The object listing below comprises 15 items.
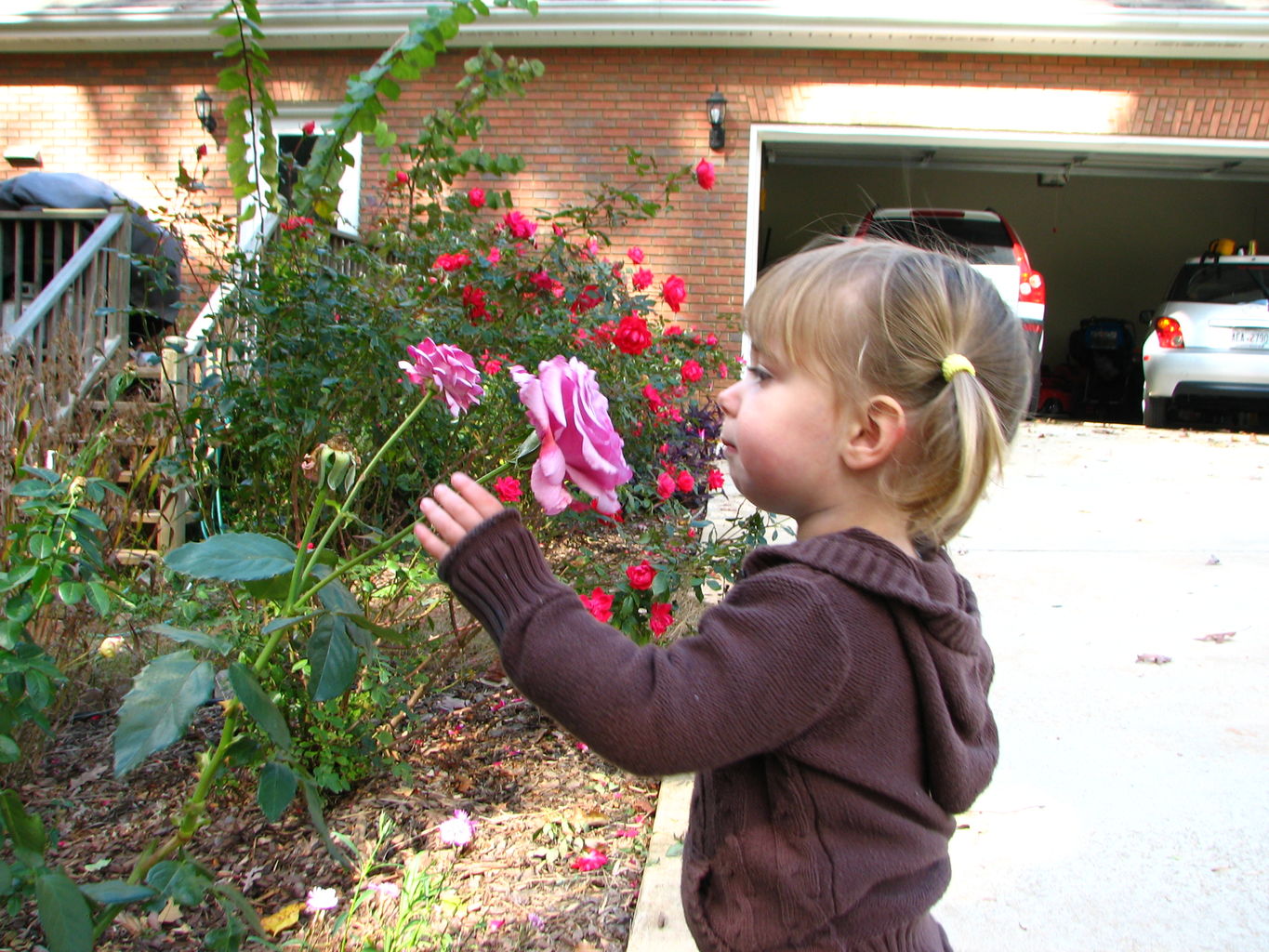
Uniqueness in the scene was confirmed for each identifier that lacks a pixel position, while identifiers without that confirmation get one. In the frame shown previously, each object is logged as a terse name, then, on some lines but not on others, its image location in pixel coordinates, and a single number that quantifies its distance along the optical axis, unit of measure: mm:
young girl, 1026
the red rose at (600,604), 2279
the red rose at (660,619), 2398
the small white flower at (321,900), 1888
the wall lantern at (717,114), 8883
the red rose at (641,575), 2361
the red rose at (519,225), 3102
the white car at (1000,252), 9320
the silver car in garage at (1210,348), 9141
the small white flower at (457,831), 2145
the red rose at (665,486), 2703
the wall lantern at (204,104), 8727
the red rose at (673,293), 3504
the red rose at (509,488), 2084
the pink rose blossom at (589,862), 2207
